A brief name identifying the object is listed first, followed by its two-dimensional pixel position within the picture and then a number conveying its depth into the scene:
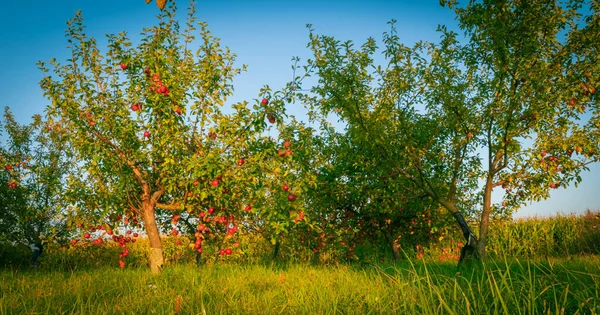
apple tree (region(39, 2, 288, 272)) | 6.43
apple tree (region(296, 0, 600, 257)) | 6.91
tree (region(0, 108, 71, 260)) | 11.05
